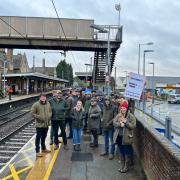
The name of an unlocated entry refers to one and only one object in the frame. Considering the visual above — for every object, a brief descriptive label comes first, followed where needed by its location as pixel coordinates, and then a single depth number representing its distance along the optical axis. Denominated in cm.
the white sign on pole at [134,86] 477
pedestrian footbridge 1606
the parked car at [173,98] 3293
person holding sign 418
